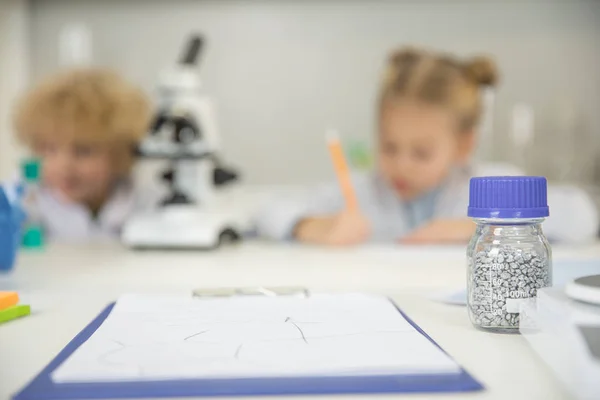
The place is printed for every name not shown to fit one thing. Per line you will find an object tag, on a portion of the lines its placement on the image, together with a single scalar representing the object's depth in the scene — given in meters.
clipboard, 0.41
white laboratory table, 0.47
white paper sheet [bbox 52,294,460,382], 0.45
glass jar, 0.54
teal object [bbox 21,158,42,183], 1.38
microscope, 1.30
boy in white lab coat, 1.69
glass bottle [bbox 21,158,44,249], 1.35
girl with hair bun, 1.61
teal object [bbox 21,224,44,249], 1.34
